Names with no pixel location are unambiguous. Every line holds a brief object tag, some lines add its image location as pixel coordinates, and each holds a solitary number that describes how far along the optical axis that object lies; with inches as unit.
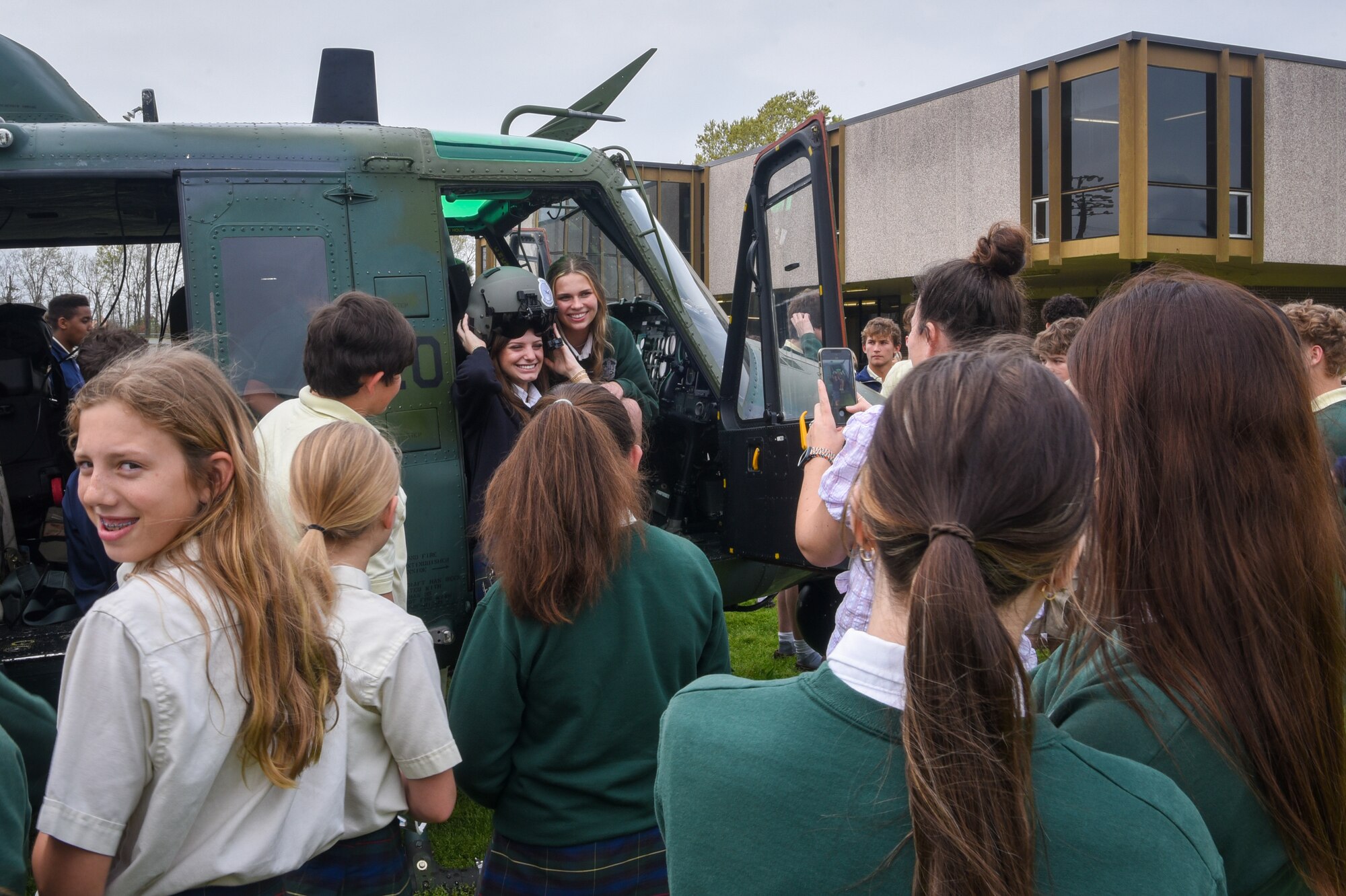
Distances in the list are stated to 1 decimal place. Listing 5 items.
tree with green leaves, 1331.2
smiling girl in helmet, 153.2
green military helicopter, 148.3
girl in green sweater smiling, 177.6
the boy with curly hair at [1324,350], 160.2
